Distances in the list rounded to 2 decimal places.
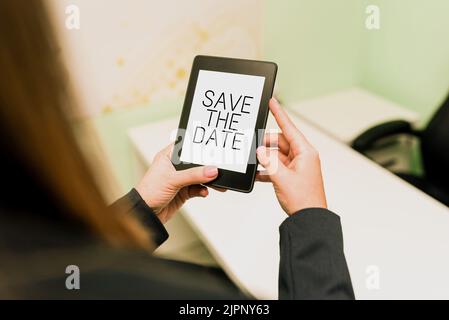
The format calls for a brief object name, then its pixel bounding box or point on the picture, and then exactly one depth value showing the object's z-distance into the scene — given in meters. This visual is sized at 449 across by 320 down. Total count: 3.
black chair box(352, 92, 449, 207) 1.37
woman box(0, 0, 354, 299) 0.35
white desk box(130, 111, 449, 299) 0.86
